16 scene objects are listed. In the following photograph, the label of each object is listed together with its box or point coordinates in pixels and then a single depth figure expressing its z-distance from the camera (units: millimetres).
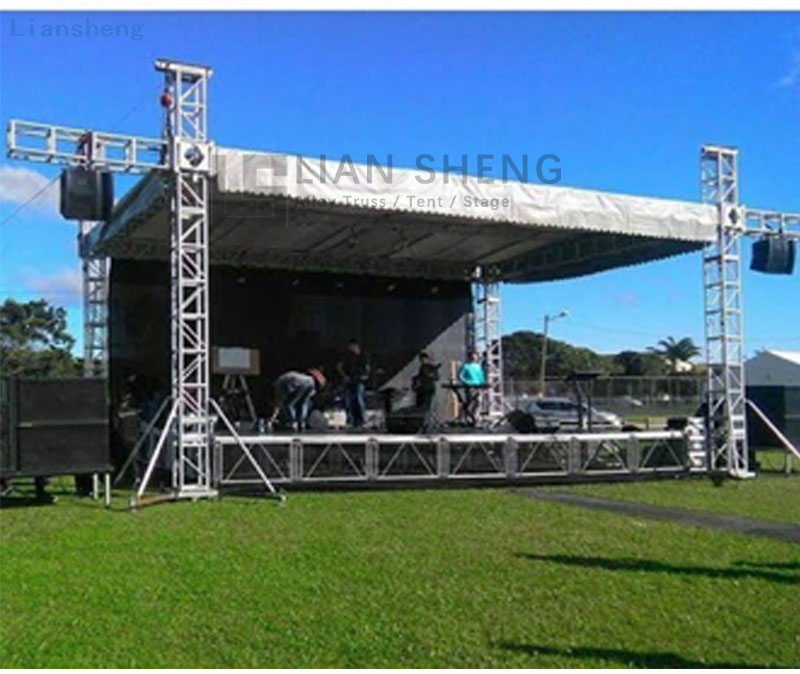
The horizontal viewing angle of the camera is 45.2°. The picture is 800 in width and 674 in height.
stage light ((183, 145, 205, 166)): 13107
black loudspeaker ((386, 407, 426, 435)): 16531
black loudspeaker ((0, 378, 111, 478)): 11453
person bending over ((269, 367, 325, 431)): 15922
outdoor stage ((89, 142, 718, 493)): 13961
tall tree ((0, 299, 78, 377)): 49750
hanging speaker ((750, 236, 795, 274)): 17250
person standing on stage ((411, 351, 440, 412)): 18922
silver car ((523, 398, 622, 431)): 21047
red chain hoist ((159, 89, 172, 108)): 13086
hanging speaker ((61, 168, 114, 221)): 12844
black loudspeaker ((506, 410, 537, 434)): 17281
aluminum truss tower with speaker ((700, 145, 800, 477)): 16416
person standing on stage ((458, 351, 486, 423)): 18938
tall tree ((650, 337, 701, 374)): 99625
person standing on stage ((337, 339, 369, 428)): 18500
